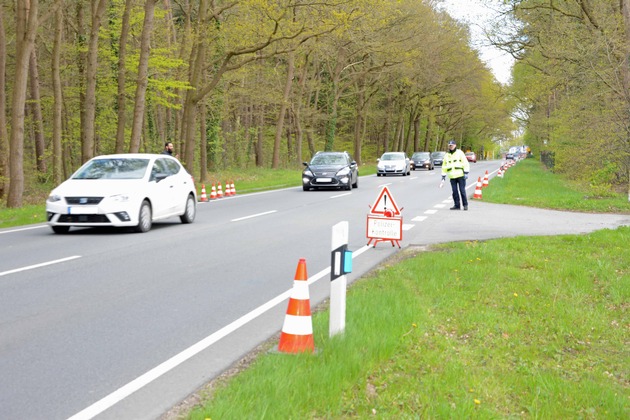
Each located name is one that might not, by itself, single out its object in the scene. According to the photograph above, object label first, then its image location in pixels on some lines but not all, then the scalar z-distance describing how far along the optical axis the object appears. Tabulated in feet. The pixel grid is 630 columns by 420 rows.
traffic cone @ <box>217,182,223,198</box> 82.48
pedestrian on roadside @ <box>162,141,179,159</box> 69.50
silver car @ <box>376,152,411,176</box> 144.77
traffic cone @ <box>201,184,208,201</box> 76.74
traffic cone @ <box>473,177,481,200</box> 75.72
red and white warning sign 37.78
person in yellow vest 58.29
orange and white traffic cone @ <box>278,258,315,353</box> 16.87
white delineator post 18.11
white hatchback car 42.29
